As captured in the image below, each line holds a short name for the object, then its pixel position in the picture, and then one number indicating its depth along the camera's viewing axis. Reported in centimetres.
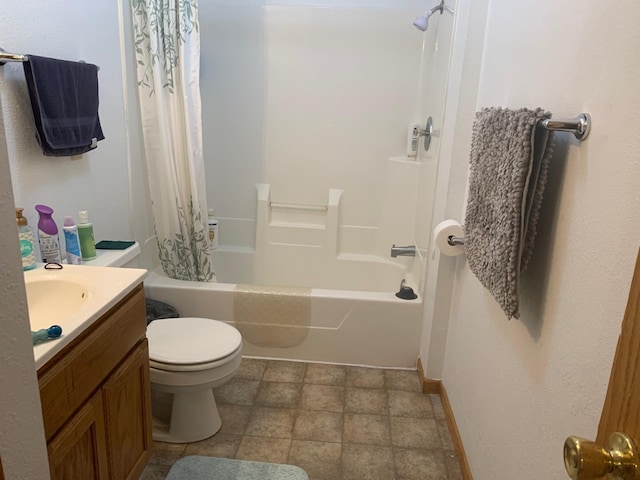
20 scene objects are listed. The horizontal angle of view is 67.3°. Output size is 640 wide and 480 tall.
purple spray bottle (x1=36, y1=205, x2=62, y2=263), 164
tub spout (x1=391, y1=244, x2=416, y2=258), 260
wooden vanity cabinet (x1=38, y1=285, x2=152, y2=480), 111
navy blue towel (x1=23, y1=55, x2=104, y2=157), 158
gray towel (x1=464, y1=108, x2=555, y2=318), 110
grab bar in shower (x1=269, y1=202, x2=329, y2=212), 307
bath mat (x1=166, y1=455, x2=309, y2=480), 175
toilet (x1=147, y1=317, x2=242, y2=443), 178
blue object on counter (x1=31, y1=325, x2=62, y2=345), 106
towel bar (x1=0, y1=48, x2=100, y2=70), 144
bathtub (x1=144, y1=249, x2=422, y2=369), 242
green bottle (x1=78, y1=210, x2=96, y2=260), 184
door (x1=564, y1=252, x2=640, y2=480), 53
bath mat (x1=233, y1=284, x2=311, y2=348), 245
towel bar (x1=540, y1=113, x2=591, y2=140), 101
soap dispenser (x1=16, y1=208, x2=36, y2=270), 153
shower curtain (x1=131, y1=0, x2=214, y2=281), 223
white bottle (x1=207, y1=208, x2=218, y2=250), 292
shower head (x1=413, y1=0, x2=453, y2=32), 231
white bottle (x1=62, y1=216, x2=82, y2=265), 176
